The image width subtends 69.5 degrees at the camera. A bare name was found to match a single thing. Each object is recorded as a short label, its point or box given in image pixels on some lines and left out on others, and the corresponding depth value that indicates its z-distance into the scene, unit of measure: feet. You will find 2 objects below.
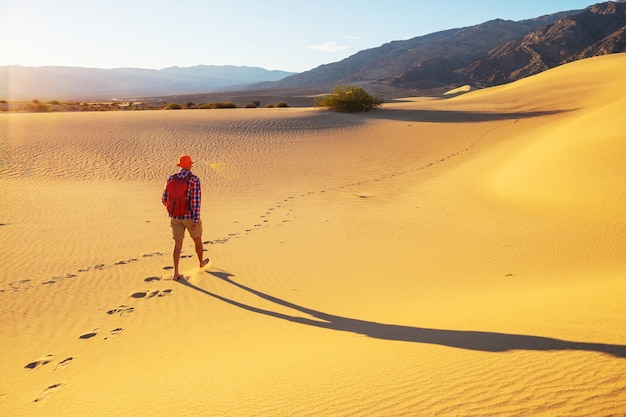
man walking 20.62
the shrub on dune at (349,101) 98.12
